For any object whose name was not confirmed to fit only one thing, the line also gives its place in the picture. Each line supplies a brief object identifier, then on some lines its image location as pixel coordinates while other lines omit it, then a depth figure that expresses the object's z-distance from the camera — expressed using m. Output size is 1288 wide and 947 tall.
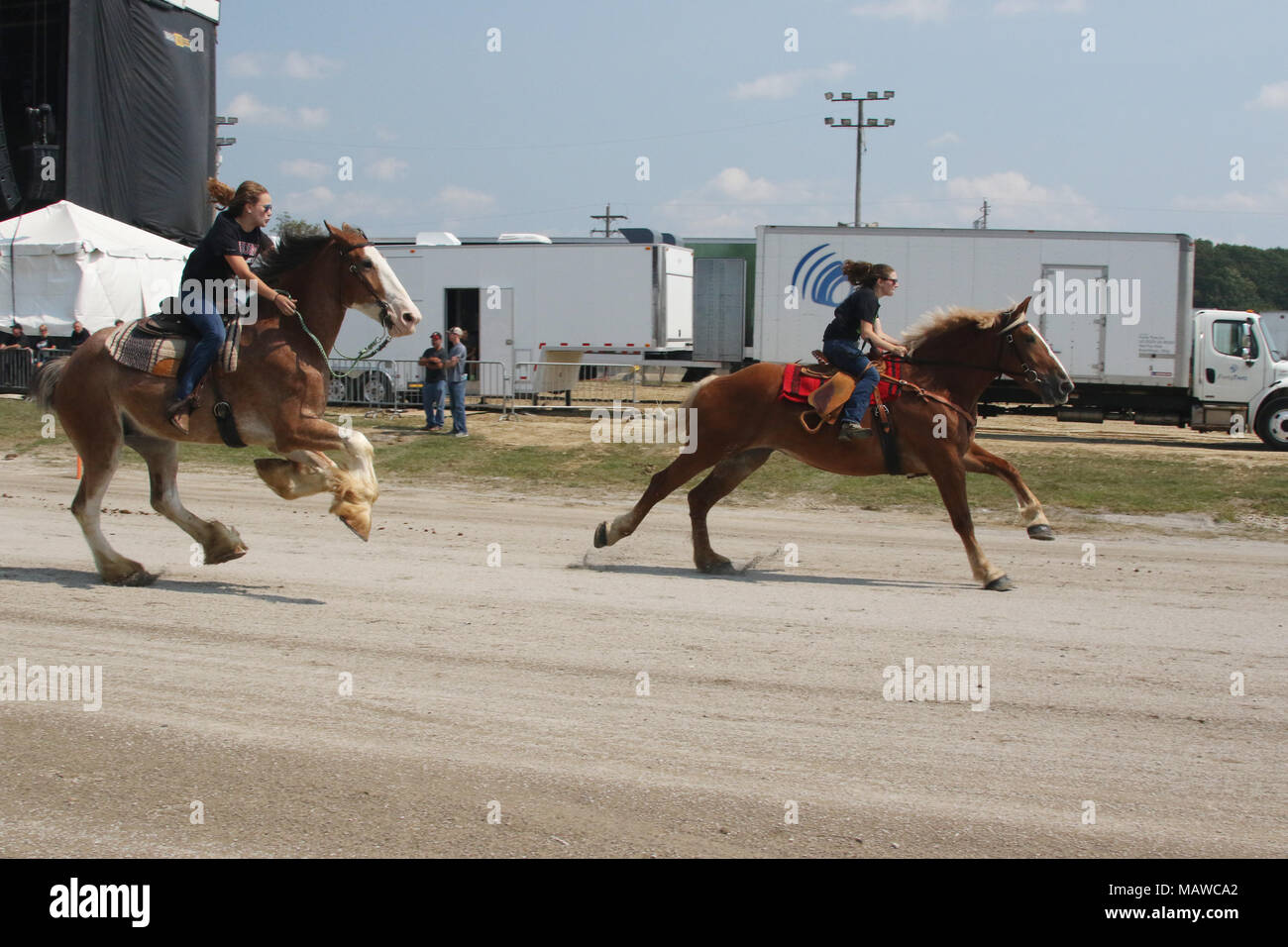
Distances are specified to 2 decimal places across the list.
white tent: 27.86
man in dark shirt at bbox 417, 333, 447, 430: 21.62
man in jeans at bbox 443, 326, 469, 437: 20.97
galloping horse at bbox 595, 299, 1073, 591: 9.72
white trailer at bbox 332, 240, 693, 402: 27.19
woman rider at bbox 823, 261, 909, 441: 9.69
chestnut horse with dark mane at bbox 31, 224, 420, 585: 8.08
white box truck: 23.92
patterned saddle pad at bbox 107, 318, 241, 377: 8.19
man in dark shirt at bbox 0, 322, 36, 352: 27.77
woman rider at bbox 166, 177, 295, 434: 8.16
